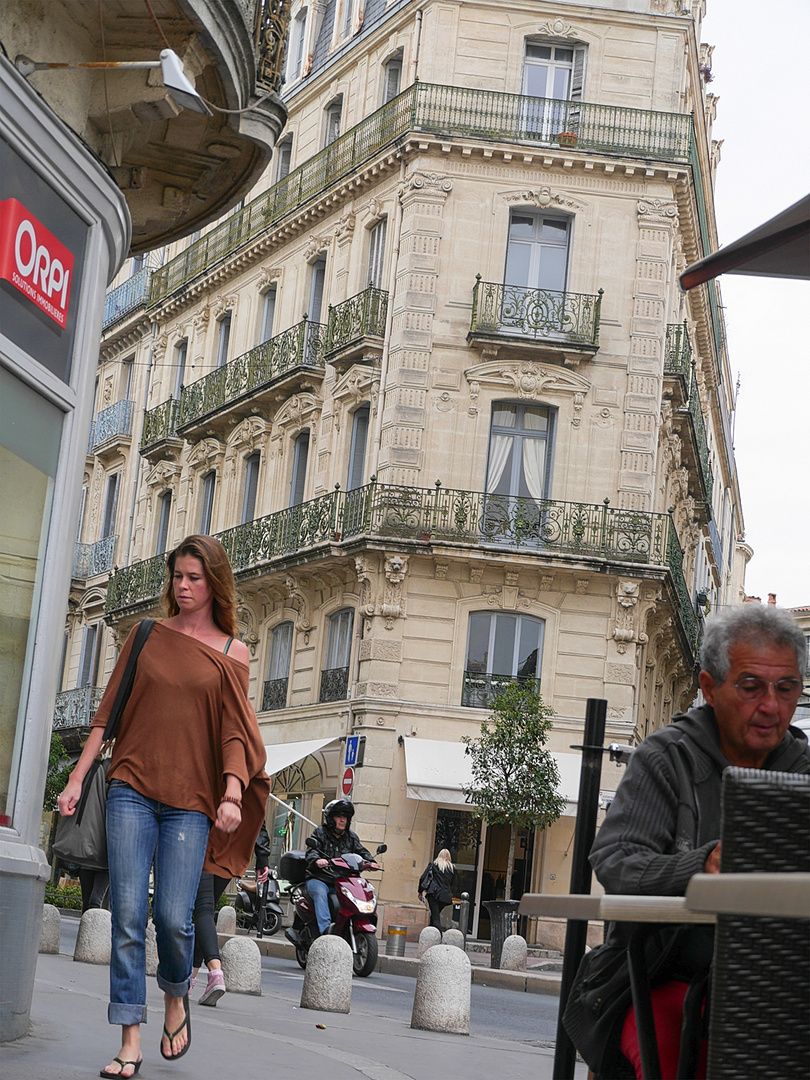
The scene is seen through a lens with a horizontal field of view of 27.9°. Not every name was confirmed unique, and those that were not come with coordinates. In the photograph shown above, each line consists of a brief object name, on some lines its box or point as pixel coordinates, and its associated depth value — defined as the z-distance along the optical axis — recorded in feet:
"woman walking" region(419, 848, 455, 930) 84.17
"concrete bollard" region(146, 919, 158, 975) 40.96
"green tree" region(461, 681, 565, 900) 89.20
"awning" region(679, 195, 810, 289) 15.46
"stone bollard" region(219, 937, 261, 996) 38.88
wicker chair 7.70
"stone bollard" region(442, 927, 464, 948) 64.94
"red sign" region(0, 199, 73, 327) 21.59
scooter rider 53.11
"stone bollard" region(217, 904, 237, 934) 67.87
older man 11.83
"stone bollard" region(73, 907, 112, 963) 41.93
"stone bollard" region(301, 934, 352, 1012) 36.55
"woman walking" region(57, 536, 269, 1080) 18.58
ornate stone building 99.91
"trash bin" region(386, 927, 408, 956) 69.15
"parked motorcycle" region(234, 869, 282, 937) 73.36
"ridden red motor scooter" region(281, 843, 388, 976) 52.75
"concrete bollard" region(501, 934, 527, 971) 67.92
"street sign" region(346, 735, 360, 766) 84.33
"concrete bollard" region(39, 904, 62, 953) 44.96
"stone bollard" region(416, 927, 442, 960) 62.69
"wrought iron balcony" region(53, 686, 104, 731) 144.87
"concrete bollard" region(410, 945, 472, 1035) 35.01
